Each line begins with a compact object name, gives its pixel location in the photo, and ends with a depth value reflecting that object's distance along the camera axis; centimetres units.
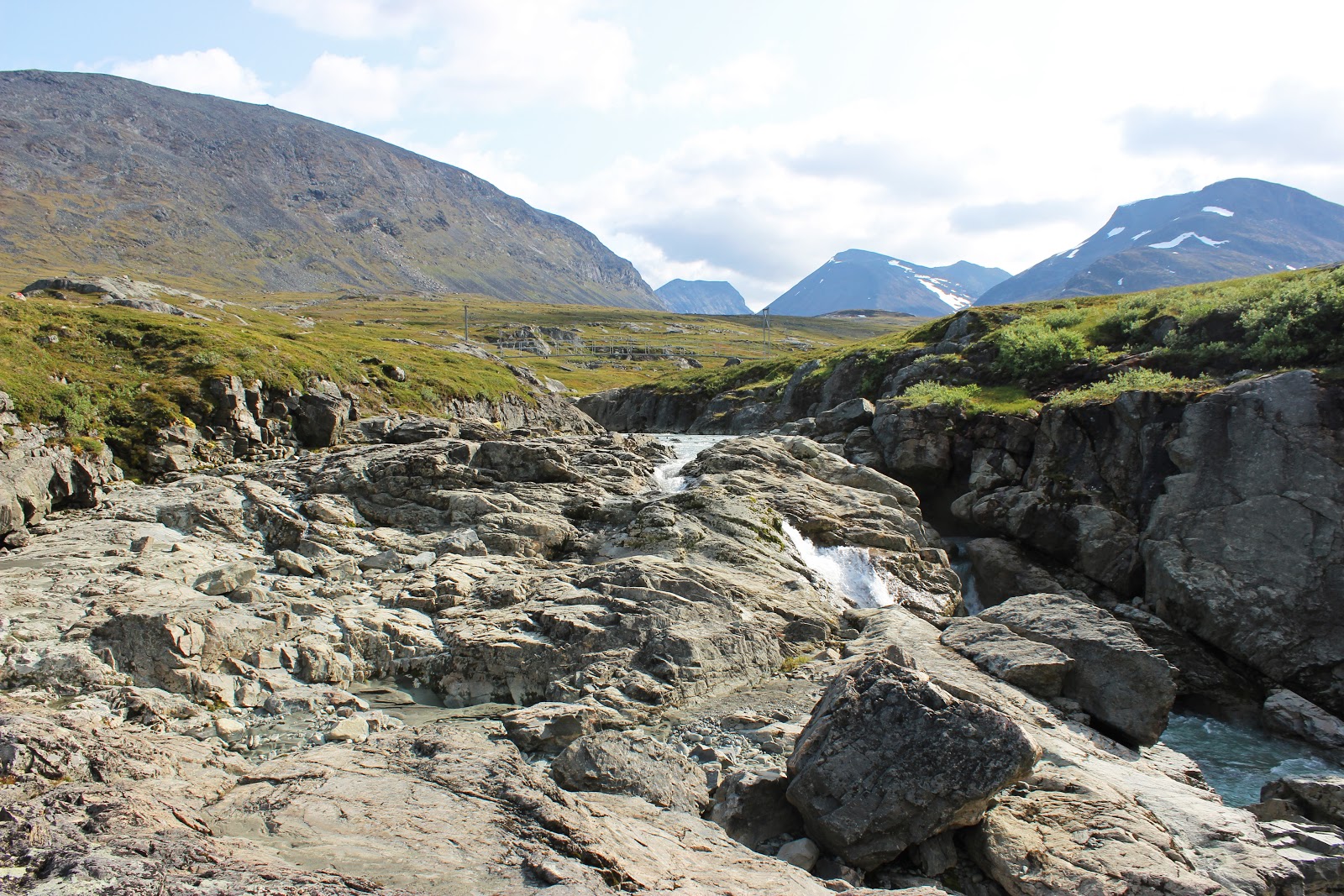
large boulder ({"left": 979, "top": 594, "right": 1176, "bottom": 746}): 2009
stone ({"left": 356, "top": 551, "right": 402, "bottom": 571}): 2500
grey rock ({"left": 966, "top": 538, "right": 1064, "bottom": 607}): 3438
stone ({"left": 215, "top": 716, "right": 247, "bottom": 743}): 1506
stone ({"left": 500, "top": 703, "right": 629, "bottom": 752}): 1552
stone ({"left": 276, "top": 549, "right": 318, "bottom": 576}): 2378
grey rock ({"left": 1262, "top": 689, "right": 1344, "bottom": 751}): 2441
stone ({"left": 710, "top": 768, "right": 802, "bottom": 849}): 1322
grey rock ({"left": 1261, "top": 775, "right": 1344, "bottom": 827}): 1756
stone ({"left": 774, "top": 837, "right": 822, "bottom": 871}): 1259
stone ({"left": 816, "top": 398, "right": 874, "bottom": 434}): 4994
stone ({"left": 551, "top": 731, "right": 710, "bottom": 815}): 1341
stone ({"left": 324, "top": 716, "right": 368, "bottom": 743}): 1500
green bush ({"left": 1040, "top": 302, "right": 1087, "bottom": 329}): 5350
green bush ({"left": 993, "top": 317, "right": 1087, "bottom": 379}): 4681
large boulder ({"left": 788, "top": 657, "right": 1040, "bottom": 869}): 1266
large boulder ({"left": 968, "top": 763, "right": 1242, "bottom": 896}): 1206
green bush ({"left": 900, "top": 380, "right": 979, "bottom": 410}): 4522
